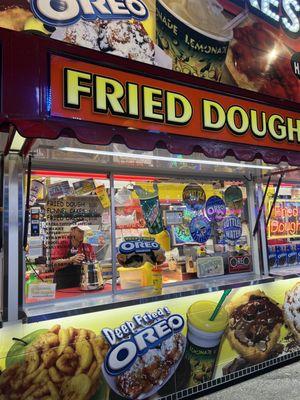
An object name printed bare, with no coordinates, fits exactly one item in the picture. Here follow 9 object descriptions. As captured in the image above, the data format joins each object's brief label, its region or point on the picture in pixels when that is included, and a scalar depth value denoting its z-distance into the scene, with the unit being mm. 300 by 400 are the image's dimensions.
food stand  2838
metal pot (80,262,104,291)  4055
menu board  3932
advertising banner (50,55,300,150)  2725
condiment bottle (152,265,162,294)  4137
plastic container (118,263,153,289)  4309
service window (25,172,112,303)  3775
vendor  3963
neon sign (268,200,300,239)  5734
